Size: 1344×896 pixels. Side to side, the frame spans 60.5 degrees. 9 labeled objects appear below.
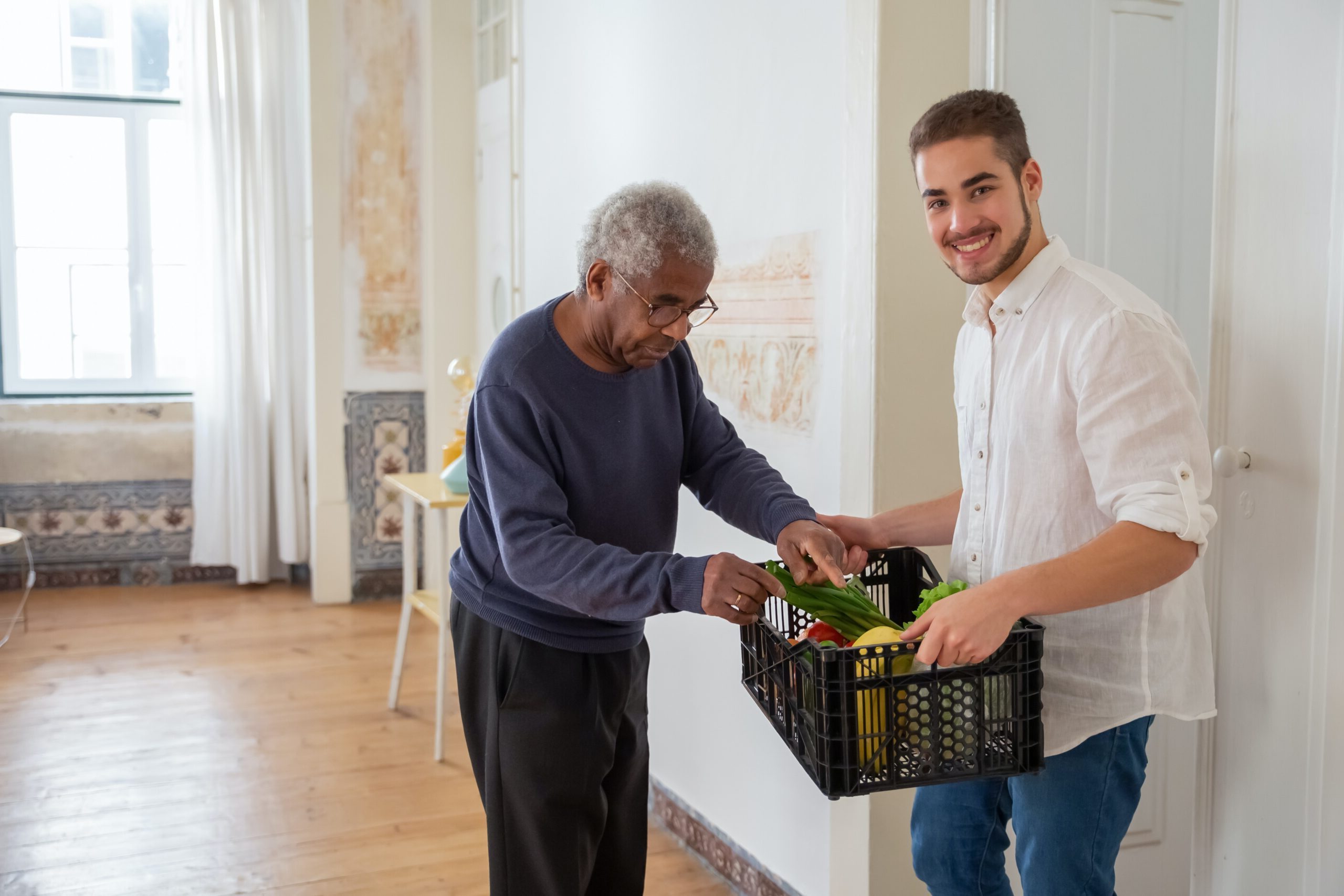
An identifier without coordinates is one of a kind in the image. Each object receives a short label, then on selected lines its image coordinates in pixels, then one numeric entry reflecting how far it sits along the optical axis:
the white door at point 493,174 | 5.14
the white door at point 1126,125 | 2.30
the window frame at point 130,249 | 6.18
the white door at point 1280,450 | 1.58
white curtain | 5.97
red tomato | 1.62
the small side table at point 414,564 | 3.86
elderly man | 1.73
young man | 1.42
